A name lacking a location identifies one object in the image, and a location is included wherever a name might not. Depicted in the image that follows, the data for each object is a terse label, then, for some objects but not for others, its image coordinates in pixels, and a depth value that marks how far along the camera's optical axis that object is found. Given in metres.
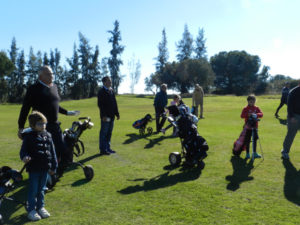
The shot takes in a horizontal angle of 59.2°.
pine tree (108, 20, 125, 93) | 76.18
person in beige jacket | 18.34
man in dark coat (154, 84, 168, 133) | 11.91
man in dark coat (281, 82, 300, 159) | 7.26
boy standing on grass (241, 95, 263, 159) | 7.32
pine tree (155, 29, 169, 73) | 83.69
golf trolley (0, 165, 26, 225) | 4.26
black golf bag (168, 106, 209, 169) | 6.60
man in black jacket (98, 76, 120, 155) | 8.09
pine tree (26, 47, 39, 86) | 73.81
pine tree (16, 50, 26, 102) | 72.62
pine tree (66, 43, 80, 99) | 73.62
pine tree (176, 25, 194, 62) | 83.25
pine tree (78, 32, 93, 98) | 74.85
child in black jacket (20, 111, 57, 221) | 4.14
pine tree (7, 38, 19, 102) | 67.71
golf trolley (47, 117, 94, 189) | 5.58
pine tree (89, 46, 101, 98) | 75.60
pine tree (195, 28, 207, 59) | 85.88
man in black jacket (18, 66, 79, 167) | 4.90
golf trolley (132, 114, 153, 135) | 12.20
